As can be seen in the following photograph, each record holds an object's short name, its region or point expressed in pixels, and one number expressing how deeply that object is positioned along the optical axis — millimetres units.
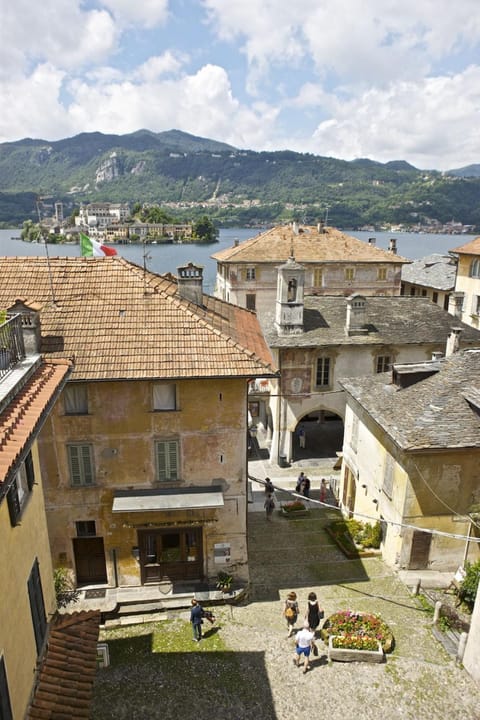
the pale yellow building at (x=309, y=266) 51188
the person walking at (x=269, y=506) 24219
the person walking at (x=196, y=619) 15781
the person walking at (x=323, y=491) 26312
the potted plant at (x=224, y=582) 18141
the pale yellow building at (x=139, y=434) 16828
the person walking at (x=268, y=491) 24469
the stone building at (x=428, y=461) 18156
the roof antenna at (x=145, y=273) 18988
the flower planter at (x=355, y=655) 15266
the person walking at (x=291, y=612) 16297
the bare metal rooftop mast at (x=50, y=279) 18127
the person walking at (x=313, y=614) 15953
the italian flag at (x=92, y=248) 22781
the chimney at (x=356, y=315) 30734
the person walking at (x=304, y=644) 14758
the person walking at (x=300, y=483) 25819
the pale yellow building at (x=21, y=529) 7746
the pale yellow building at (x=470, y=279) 45188
